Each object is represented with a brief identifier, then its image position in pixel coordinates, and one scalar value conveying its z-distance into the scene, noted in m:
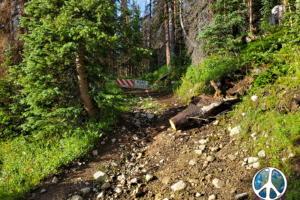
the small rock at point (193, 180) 3.13
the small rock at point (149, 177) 3.52
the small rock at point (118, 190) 3.36
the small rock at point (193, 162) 3.62
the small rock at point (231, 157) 3.40
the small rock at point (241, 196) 2.51
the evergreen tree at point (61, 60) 4.21
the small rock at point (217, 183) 2.91
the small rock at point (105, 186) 3.48
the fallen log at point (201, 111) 4.78
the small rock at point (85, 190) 3.42
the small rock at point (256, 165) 2.96
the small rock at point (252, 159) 3.08
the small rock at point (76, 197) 3.21
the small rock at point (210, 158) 3.54
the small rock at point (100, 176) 3.68
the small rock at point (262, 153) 3.03
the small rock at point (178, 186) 3.07
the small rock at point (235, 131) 3.97
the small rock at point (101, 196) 3.28
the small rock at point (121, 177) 3.72
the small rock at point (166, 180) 3.33
